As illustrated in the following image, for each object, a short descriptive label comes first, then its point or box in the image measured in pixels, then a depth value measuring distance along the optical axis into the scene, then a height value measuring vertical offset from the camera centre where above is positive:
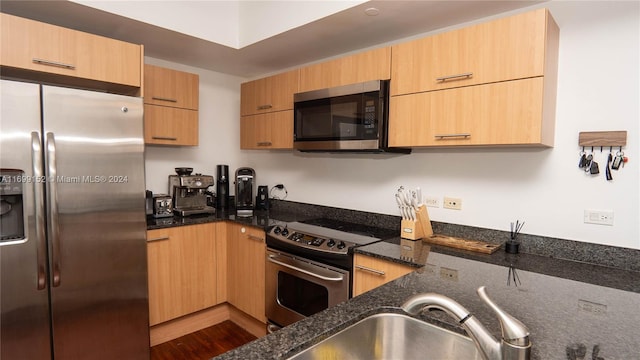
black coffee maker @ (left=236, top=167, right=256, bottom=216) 3.05 -0.24
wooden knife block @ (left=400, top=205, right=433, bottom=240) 2.12 -0.39
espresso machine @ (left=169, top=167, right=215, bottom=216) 2.77 -0.26
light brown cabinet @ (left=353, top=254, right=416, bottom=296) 1.75 -0.57
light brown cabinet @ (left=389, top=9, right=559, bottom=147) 1.58 +0.41
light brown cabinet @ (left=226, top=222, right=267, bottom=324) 2.56 -0.83
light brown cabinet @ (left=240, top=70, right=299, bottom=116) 2.67 +0.56
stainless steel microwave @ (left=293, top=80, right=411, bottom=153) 2.11 +0.30
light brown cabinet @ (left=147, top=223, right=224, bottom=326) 2.44 -0.82
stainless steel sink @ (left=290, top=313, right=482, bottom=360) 0.95 -0.51
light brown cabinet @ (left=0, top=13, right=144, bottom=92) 1.84 +0.61
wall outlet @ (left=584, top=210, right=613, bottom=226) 1.67 -0.25
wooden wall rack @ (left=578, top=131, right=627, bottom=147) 1.62 +0.14
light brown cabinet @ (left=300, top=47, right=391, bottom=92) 2.12 +0.62
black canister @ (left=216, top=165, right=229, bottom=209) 3.31 -0.26
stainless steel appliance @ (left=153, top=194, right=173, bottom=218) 2.68 -0.35
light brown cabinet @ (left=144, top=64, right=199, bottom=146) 2.64 +0.43
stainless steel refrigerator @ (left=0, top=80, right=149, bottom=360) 1.76 -0.37
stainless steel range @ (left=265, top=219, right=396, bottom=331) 2.02 -0.65
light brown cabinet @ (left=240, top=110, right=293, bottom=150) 2.71 +0.26
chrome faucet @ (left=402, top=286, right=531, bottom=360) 0.68 -0.33
